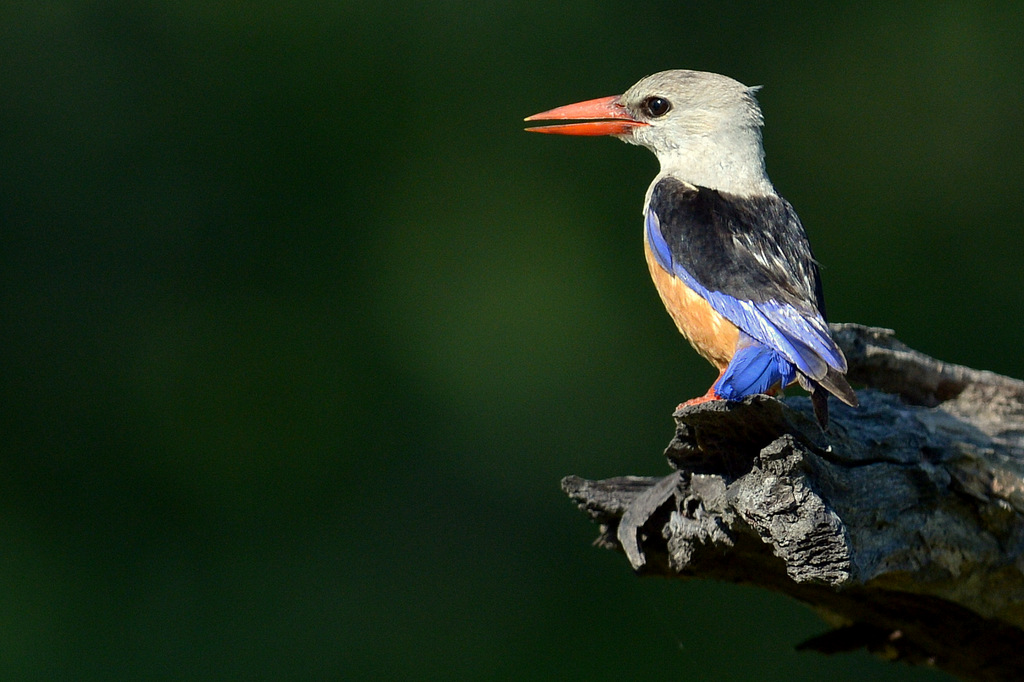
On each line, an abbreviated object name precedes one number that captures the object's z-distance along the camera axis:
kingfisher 5.10
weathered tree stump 4.36
